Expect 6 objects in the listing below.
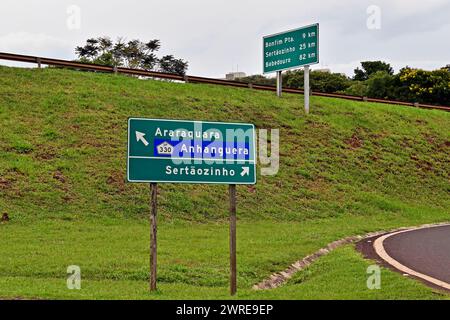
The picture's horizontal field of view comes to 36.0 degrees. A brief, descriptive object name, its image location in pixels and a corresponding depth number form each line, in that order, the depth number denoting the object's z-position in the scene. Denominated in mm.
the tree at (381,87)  66500
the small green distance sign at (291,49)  34188
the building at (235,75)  84919
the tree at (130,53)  66062
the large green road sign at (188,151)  11484
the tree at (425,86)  61125
